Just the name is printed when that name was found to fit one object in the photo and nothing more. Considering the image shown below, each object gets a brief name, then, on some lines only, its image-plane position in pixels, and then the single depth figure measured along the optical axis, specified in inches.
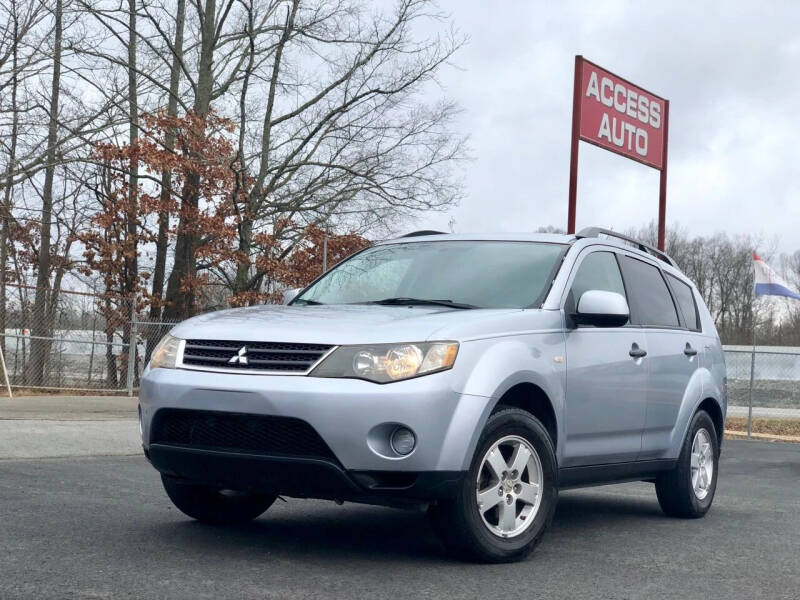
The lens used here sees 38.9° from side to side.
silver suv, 196.7
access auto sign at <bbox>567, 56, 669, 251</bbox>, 700.0
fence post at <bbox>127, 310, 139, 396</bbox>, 752.3
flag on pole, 918.4
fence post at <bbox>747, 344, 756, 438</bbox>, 806.8
